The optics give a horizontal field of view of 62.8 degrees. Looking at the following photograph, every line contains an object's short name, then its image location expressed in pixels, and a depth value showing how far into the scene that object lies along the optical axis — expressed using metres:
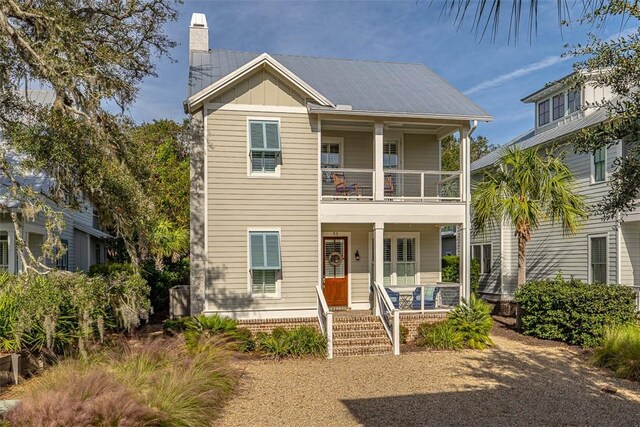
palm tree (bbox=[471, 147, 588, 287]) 15.55
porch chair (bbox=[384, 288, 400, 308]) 14.38
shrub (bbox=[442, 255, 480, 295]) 23.11
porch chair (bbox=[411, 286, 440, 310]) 14.87
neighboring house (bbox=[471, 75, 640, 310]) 16.17
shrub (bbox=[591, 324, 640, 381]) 10.14
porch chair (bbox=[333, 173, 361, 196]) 15.33
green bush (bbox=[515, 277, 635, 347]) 12.86
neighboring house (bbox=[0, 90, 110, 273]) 14.48
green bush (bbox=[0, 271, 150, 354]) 8.14
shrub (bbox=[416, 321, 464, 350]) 13.03
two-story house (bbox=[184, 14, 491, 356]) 13.73
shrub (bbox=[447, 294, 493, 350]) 13.23
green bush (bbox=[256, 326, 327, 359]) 12.06
